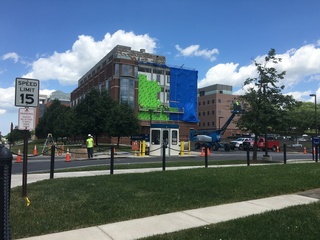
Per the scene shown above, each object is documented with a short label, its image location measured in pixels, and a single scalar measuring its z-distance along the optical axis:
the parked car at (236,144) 33.90
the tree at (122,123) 37.84
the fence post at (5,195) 3.02
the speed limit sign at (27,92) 6.11
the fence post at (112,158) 9.47
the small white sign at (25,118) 6.29
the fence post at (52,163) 8.18
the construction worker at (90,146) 18.98
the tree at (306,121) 76.19
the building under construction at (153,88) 59.92
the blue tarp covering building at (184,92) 63.43
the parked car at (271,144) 32.76
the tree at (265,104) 15.07
